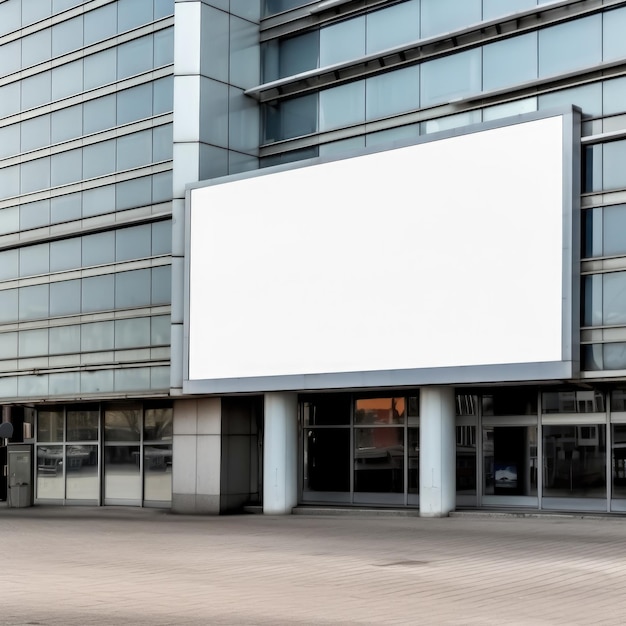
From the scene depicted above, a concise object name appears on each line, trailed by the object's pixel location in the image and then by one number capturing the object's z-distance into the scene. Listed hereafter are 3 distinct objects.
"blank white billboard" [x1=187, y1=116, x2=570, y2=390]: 24.09
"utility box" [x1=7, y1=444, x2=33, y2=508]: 36.28
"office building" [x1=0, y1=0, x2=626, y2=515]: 24.31
